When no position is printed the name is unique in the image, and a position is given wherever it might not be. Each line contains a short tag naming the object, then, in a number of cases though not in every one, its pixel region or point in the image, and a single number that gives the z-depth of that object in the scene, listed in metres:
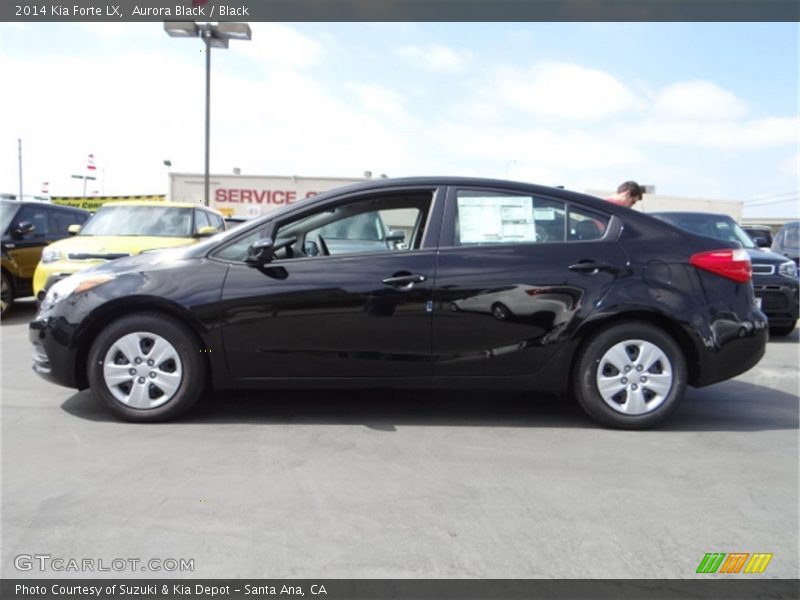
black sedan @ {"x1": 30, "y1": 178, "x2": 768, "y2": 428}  3.89
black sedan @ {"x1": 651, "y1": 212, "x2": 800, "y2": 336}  7.71
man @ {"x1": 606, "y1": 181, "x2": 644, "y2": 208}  6.64
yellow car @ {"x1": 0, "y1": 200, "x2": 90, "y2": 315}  8.66
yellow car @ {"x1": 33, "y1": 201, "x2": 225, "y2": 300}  7.38
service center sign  27.66
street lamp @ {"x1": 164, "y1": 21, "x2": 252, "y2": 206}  12.64
